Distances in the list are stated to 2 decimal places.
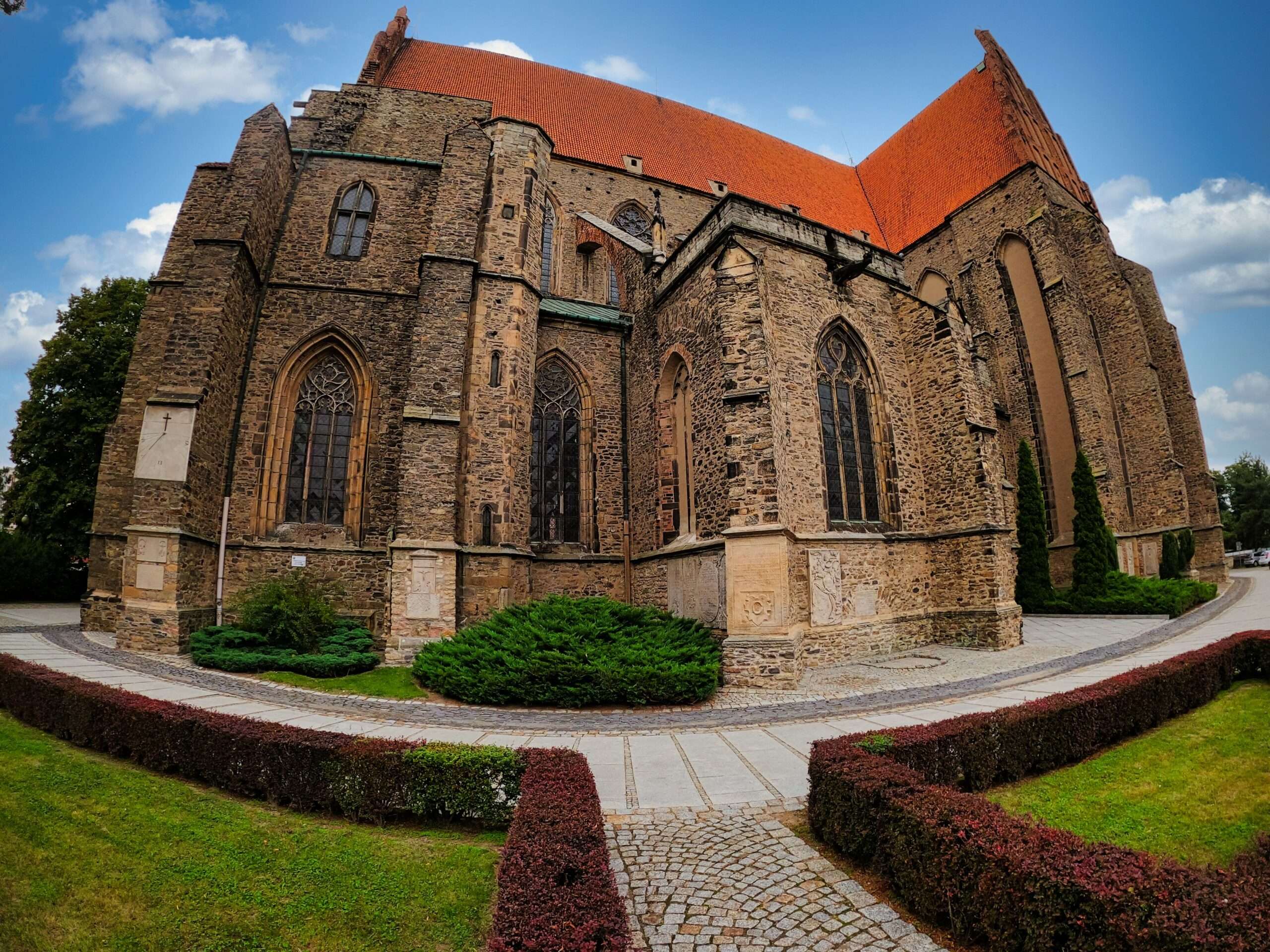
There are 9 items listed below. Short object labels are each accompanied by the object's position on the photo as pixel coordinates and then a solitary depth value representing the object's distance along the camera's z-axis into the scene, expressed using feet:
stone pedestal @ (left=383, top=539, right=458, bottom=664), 34.60
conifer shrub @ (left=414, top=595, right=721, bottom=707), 26.20
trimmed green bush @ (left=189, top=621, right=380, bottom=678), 30.60
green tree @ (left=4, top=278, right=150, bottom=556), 60.75
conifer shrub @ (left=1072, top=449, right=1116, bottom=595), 57.62
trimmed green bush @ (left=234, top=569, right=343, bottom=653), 33.88
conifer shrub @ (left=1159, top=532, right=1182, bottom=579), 62.59
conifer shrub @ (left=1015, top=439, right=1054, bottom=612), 59.36
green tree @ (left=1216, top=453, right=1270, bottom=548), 149.28
